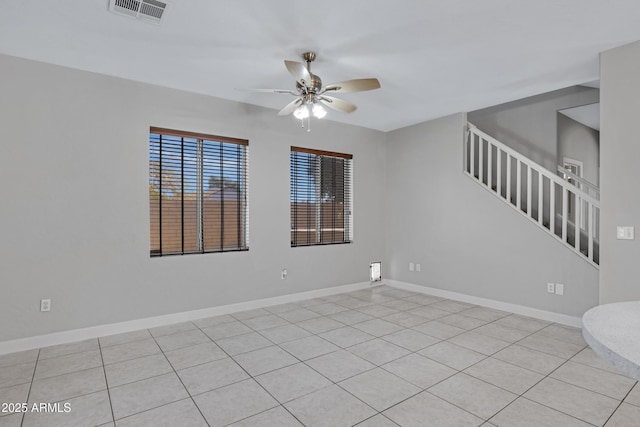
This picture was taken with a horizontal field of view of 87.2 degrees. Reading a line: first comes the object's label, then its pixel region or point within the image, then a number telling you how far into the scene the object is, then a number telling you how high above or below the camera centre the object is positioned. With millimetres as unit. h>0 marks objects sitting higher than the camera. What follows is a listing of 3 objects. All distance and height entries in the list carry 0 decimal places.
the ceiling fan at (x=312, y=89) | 2715 +1077
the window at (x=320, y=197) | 4918 +214
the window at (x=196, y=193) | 3797 +227
